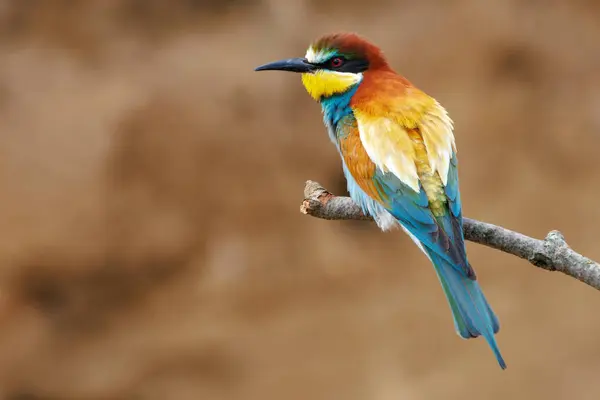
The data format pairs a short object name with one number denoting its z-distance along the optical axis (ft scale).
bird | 21.86
